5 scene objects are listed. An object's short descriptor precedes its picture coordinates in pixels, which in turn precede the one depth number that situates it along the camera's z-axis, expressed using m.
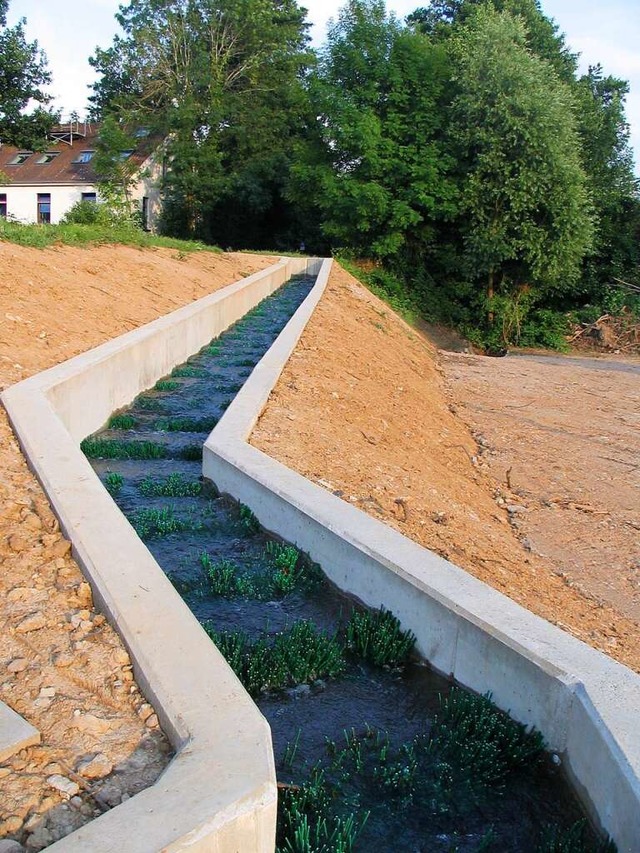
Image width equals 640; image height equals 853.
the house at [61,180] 39.91
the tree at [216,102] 36.22
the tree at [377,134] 27.45
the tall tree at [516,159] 25.56
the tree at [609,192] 30.70
